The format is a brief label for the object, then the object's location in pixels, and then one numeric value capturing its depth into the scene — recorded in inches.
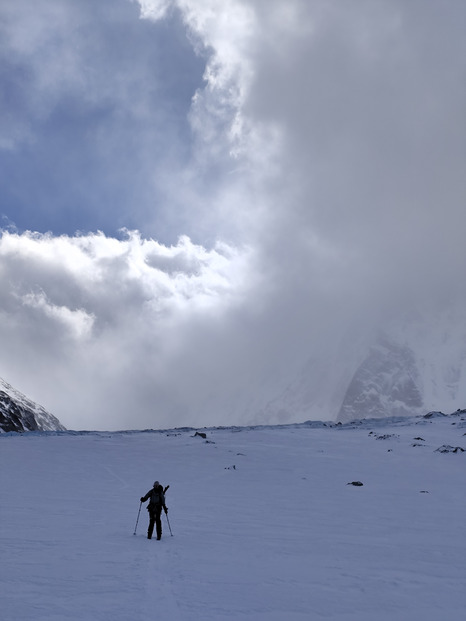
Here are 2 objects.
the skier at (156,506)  636.1
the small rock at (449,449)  1449.1
